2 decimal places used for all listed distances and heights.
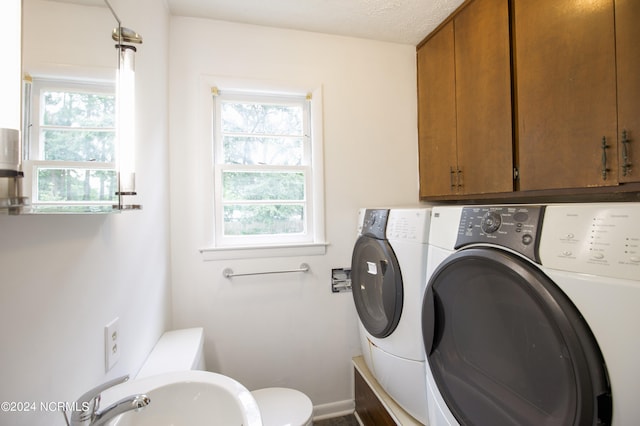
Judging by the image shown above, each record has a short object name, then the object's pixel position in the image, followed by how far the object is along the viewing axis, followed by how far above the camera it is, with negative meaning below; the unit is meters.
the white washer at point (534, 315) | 0.57 -0.27
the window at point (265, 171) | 1.75 +0.32
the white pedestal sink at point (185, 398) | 0.79 -0.55
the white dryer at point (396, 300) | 1.21 -0.42
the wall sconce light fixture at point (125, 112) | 0.89 +0.38
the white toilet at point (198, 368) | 1.16 -0.65
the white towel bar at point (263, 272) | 1.66 -0.34
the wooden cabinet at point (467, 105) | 1.35 +0.66
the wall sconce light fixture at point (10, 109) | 0.48 +0.21
